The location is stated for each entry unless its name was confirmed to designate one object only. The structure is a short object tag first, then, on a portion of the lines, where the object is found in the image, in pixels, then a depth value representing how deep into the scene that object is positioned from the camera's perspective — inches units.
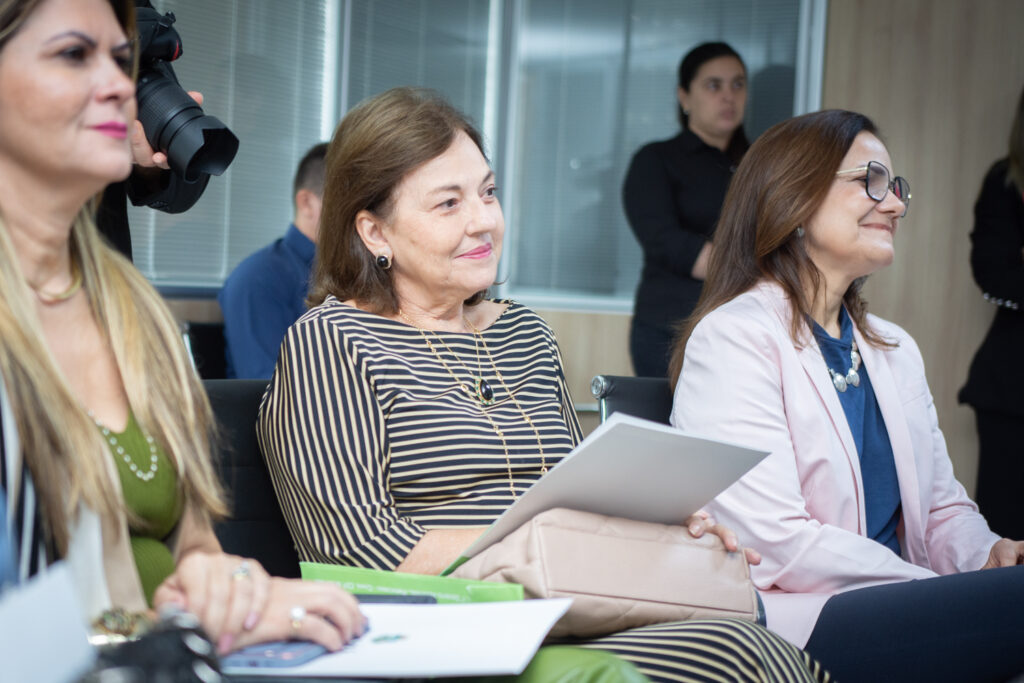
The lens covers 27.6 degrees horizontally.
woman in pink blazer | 83.7
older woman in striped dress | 83.1
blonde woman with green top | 70.4
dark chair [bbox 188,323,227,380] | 129.6
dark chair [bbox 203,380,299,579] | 85.1
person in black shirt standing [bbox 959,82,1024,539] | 124.9
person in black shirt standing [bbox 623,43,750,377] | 133.5
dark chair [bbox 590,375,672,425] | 94.8
